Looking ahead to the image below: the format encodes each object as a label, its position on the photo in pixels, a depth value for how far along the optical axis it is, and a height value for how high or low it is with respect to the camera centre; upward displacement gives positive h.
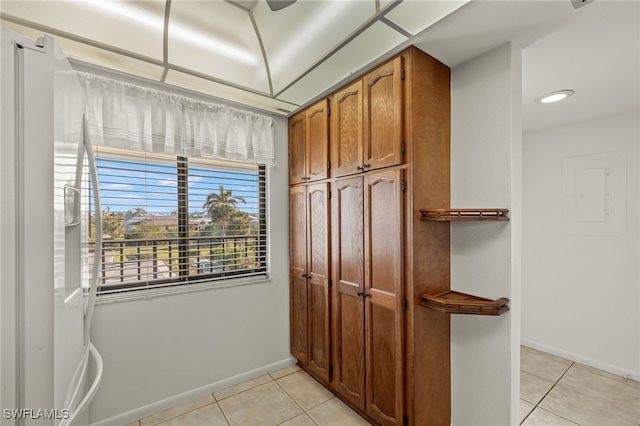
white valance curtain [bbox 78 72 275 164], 1.84 +0.68
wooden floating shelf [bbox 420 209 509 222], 1.50 -0.01
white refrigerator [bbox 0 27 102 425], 0.71 -0.05
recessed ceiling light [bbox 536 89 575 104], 2.11 +0.90
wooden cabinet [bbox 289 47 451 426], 1.63 -0.20
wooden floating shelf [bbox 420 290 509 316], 1.49 -0.51
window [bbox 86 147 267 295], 1.96 -0.05
